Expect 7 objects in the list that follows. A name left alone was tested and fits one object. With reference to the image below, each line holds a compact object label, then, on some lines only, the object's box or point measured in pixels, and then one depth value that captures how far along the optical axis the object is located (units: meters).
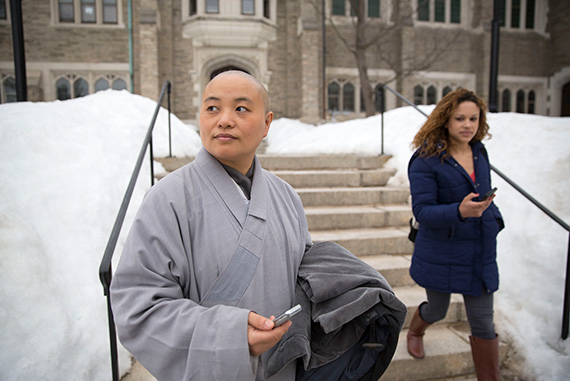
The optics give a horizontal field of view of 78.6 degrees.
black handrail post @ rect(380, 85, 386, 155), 5.32
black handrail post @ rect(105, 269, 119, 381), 1.83
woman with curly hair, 2.03
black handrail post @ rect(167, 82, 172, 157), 4.66
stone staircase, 2.51
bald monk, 0.84
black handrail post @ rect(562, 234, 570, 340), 2.56
